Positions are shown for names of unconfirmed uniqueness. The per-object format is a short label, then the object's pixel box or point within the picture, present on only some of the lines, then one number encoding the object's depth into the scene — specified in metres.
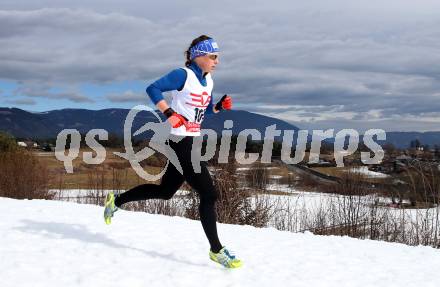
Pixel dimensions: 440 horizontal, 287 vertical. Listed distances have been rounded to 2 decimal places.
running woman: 5.00
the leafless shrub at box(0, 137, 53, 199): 20.41
